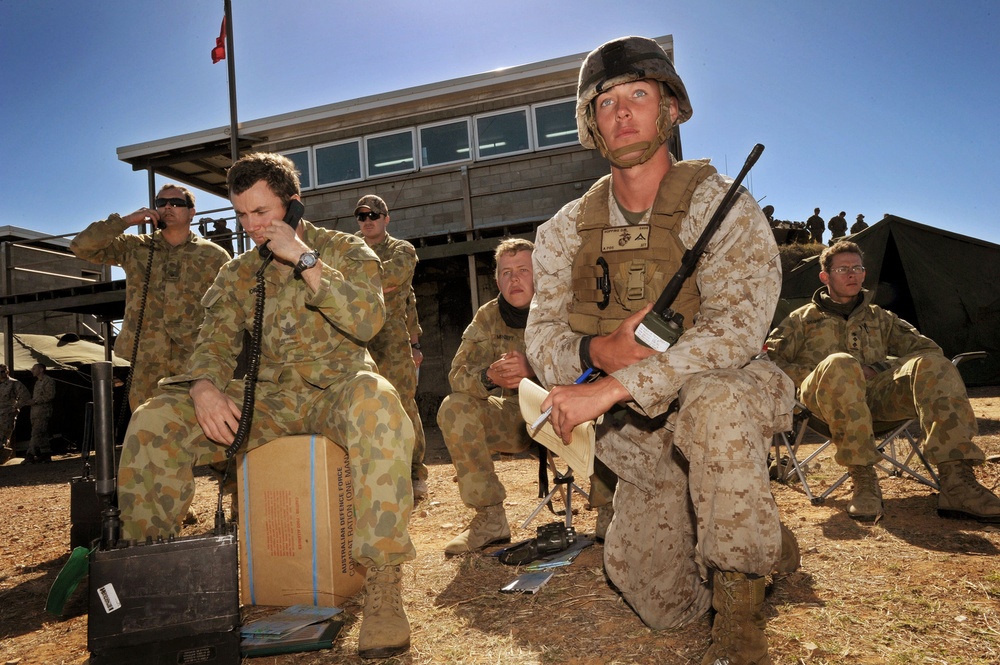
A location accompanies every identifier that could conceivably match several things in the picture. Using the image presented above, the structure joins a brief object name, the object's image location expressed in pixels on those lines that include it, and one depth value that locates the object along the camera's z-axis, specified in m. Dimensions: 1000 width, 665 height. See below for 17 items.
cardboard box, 3.08
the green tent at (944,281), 11.40
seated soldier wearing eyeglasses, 4.05
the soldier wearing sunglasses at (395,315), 5.74
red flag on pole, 15.66
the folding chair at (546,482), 4.05
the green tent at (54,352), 16.41
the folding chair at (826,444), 4.58
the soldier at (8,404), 12.91
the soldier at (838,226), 19.91
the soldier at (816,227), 20.25
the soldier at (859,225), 19.06
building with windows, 13.34
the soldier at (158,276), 5.20
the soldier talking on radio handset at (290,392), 2.68
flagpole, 14.29
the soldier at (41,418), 12.94
